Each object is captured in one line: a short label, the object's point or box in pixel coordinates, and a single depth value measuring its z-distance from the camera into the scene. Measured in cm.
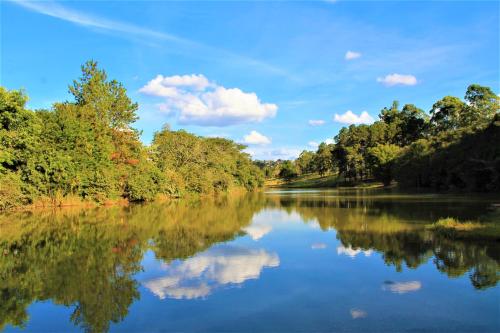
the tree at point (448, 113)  9444
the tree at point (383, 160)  9269
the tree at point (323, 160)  13775
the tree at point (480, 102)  7850
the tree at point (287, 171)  15812
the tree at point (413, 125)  11125
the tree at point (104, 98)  4550
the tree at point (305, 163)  16162
